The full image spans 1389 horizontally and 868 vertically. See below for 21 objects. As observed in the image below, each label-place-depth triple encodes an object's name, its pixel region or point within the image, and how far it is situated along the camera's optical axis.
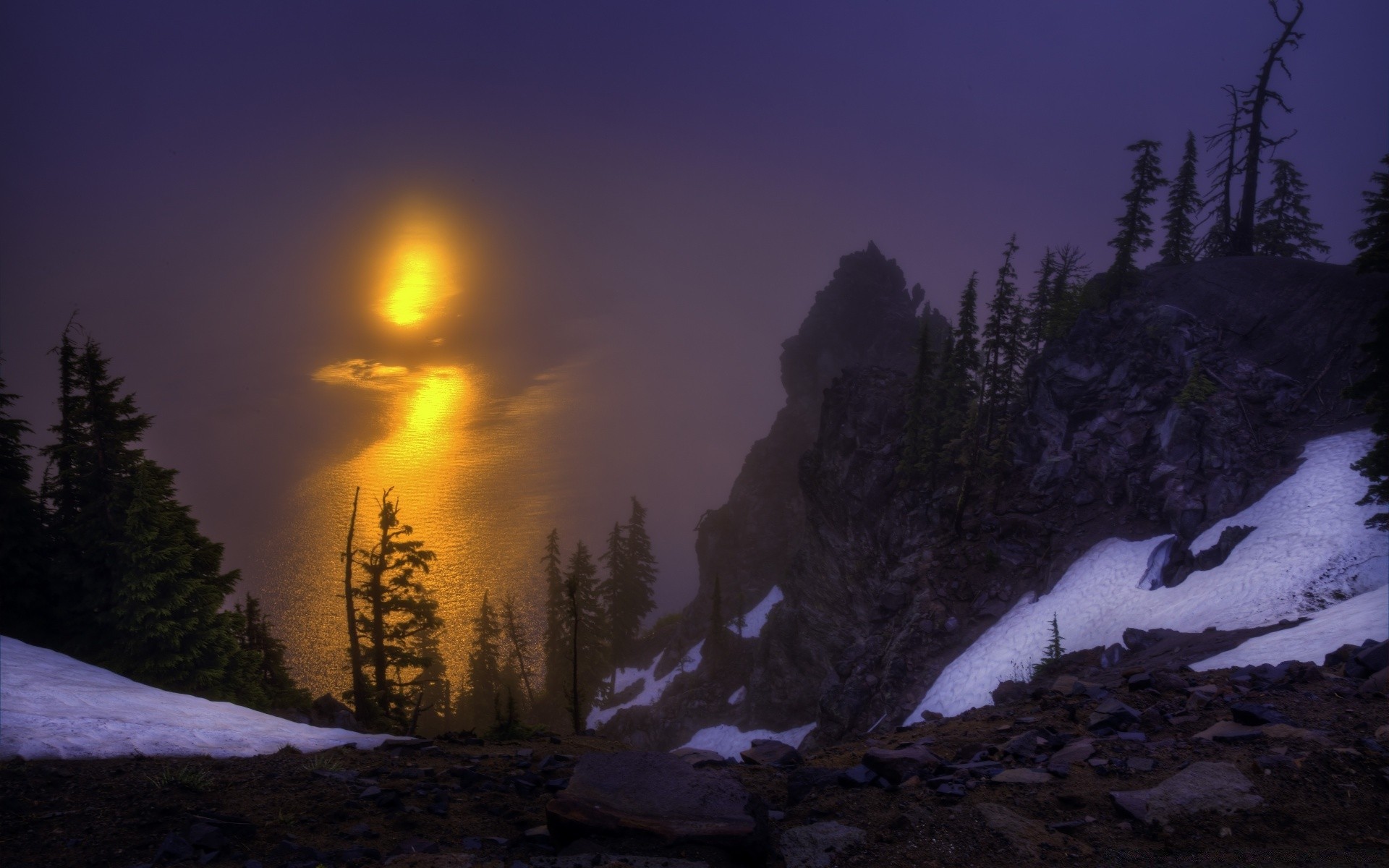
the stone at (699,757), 9.12
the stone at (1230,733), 6.91
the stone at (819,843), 5.39
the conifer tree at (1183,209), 35.03
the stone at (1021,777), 6.51
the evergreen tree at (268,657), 22.42
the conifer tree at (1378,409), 15.45
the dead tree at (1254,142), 28.14
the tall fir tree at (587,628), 48.03
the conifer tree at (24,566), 17.19
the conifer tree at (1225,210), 30.85
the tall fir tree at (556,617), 49.09
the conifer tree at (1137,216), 31.58
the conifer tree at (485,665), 46.03
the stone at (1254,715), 7.28
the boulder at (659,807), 5.39
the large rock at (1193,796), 5.54
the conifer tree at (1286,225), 34.41
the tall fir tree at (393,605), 19.89
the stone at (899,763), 6.97
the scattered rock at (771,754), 9.04
